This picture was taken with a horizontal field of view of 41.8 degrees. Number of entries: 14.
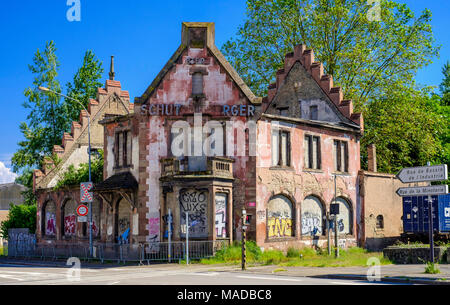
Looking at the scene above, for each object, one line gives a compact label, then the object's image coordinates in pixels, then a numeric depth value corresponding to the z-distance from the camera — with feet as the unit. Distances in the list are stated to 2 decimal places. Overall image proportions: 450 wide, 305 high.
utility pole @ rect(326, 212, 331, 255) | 110.60
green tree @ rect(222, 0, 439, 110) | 150.82
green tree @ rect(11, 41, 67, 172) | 179.42
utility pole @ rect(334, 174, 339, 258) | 106.00
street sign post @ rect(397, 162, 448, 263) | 62.64
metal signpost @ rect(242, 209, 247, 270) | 81.29
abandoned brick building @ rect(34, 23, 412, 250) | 102.12
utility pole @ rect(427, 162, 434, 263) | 62.59
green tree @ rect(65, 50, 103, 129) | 185.47
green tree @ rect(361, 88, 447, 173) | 145.48
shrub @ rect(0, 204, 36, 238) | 161.35
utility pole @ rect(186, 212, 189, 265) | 93.81
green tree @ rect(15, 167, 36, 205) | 178.60
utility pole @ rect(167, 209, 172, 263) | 98.23
